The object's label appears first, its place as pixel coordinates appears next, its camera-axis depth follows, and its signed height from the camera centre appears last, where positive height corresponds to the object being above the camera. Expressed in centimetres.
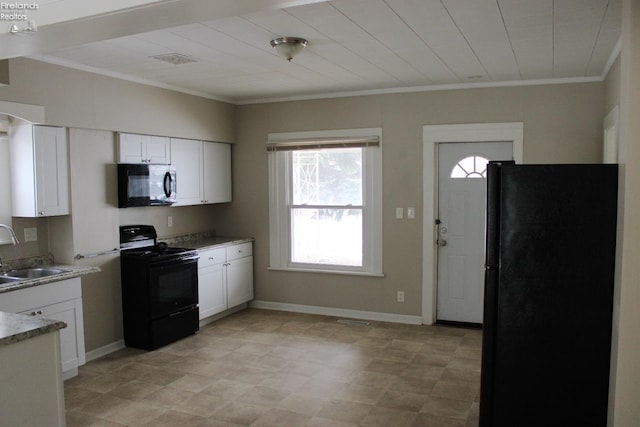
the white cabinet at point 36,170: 402 +16
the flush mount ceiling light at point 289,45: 348 +96
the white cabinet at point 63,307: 364 -86
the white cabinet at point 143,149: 476 +38
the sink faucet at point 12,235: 390 -34
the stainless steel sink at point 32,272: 404 -65
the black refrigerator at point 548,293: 230 -48
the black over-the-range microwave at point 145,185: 469 +4
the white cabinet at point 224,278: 547 -99
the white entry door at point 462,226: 537 -40
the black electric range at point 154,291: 469 -93
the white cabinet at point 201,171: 548 +20
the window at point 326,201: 572 -15
